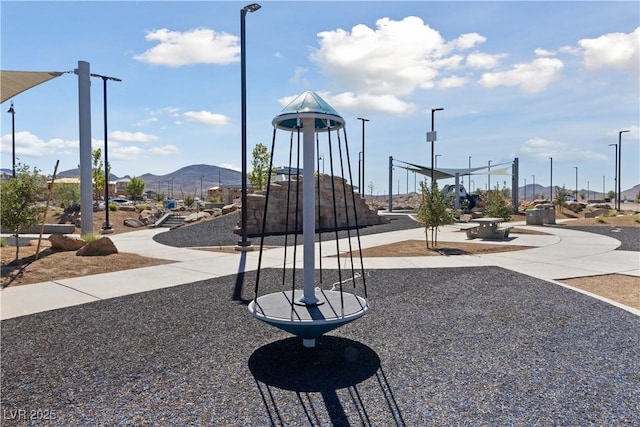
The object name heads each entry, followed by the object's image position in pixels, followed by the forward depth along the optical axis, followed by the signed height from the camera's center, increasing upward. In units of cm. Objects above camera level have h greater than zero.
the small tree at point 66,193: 3875 +123
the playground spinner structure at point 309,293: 458 -116
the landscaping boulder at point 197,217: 2508 -70
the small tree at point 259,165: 3966 +395
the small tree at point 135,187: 6425 +293
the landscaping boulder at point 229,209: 2545 -22
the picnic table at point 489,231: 1759 -113
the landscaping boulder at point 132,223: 2568 -106
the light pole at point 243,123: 1358 +279
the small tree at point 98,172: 4688 +391
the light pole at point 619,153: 4659 +597
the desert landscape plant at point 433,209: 1442 -14
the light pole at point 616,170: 4888 +403
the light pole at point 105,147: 2024 +300
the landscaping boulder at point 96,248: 1139 -117
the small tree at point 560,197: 4050 +73
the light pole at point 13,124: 3770 +761
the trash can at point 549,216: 2649 -74
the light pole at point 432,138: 2565 +415
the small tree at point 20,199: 1053 +17
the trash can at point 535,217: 2586 -77
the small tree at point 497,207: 2303 -13
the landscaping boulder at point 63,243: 1196 -108
